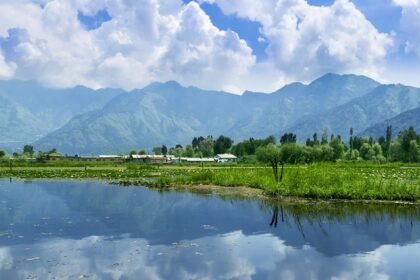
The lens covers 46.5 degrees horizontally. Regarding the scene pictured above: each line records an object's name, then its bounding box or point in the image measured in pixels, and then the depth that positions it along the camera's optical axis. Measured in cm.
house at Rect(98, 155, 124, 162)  17456
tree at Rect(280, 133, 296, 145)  19284
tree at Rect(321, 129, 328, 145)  17900
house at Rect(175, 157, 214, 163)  19178
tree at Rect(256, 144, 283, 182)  14332
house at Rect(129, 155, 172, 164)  17612
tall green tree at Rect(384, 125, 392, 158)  17021
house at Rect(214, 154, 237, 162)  19688
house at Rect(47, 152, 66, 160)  16650
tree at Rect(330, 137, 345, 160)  16012
